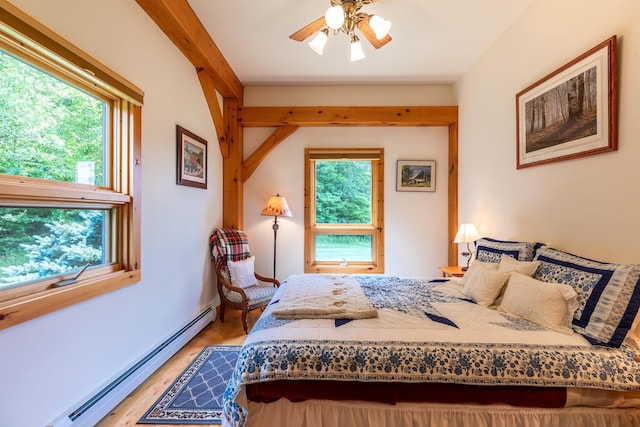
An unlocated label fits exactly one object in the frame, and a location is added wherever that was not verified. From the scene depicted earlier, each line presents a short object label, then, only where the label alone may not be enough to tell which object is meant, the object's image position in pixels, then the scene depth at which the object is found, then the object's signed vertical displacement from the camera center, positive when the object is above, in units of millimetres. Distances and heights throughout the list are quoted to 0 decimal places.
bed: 1220 -729
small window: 3852 +5
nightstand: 2871 -638
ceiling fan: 1814 +1403
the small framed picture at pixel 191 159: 2459 +542
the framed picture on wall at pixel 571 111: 1626 +734
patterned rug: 1653 -1264
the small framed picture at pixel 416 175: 3738 +544
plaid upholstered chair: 2816 -721
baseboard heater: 1440 -1132
